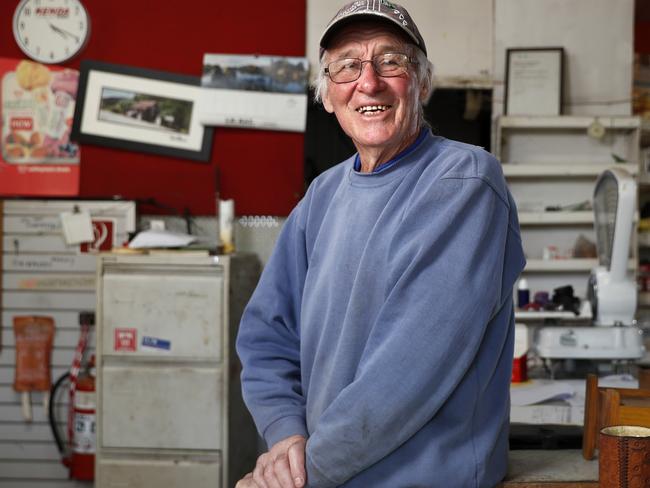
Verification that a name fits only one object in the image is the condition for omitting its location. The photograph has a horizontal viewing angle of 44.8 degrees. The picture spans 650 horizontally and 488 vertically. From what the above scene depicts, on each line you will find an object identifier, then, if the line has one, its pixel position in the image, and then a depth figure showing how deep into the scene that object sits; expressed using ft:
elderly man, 4.31
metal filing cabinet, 11.62
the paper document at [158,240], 12.05
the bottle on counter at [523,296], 11.23
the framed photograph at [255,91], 14.03
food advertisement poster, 14.07
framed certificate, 13.70
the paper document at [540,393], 8.25
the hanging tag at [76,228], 13.75
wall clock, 14.07
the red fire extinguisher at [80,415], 12.76
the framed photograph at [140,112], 14.06
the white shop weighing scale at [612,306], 9.12
